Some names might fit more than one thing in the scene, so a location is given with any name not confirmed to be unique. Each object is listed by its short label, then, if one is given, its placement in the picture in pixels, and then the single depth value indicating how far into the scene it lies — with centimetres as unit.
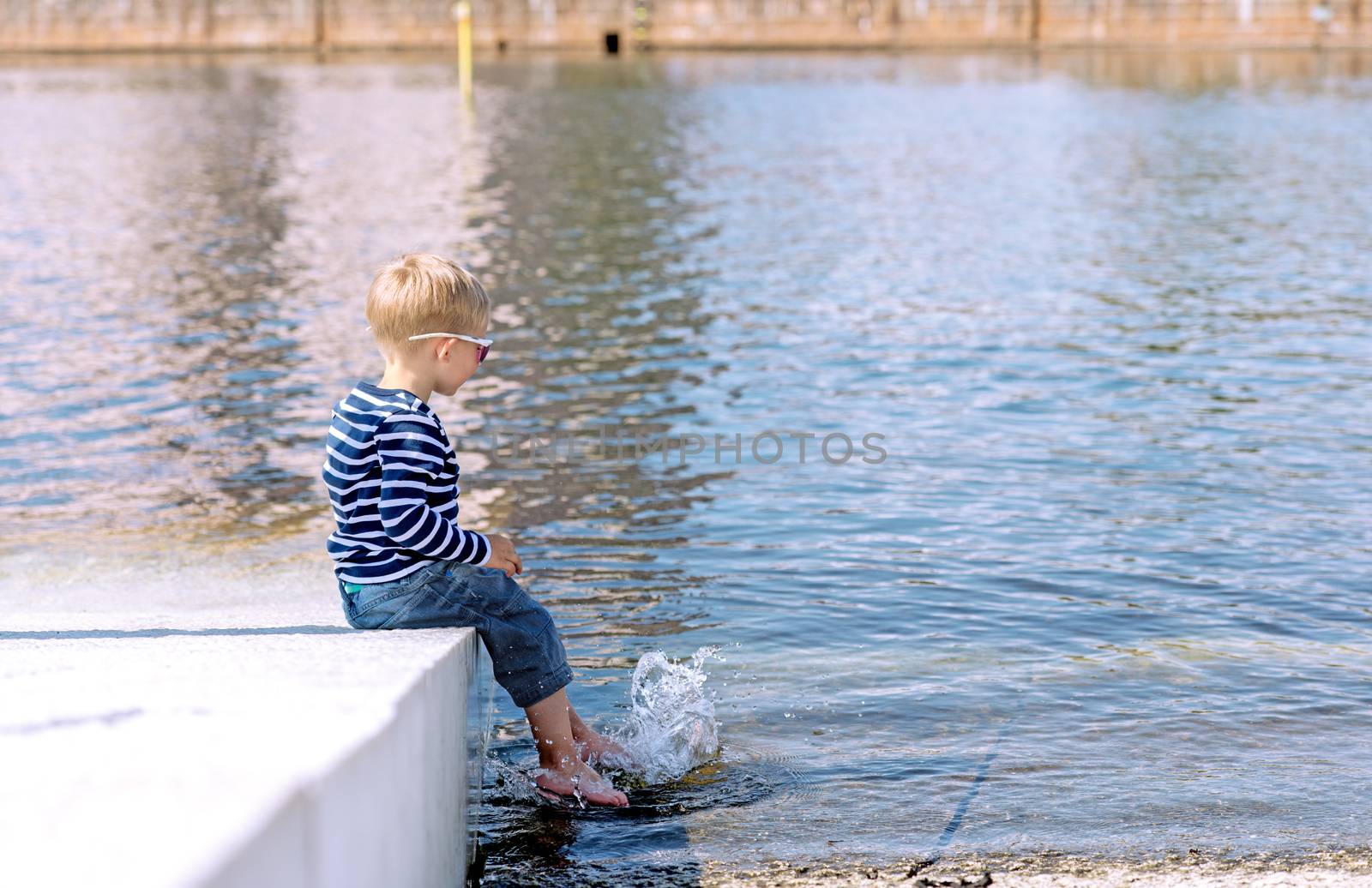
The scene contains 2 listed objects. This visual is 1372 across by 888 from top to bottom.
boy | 401
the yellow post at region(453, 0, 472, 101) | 3834
